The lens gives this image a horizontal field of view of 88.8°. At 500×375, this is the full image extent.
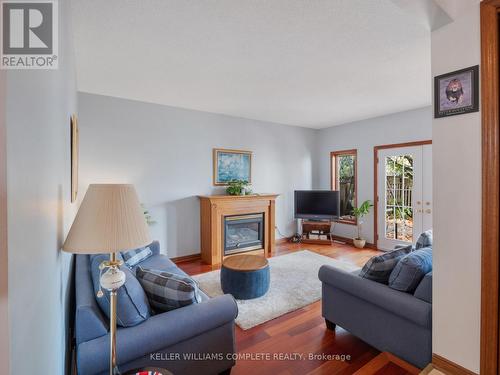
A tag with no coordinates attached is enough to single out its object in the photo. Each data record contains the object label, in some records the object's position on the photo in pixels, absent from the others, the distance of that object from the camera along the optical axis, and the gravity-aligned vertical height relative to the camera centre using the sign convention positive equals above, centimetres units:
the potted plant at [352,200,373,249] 523 -57
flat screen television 548 -36
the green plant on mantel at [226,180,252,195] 471 +1
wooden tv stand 565 -93
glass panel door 460 -17
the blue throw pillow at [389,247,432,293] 186 -63
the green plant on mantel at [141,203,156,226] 405 -46
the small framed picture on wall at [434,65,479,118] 141 +54
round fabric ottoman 294 -107
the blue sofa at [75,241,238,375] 135 -87
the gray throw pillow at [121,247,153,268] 285 -78
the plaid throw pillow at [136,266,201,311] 166 -67
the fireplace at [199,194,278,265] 434 -68
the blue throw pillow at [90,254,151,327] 145 -67
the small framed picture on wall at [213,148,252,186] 483 +44
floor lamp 104 -17
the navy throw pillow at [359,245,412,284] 205 -64
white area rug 271 -130
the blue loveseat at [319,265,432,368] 173 -98
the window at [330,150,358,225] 574 +19
